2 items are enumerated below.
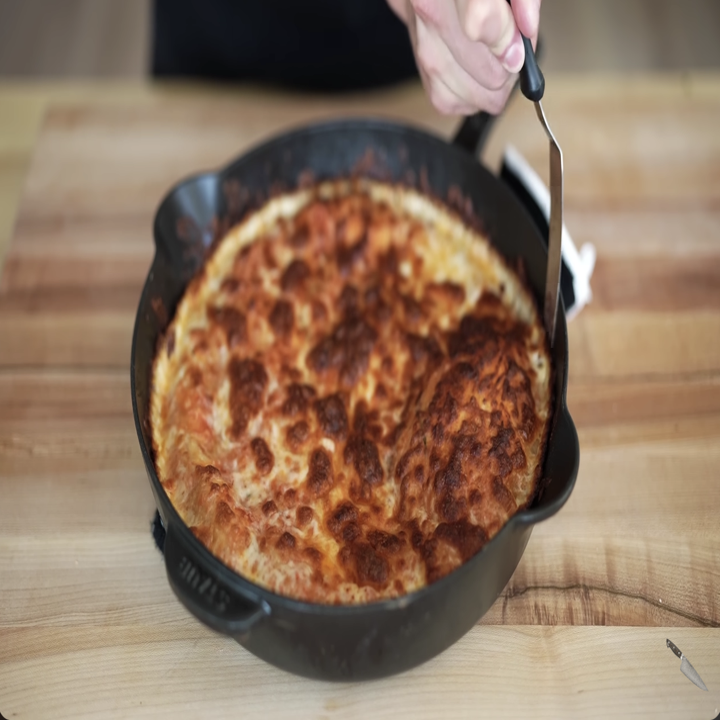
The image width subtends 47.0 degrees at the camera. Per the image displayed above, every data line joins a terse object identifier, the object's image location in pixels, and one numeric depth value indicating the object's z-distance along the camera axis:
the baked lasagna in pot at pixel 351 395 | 1.16
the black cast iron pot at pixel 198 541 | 0.98
